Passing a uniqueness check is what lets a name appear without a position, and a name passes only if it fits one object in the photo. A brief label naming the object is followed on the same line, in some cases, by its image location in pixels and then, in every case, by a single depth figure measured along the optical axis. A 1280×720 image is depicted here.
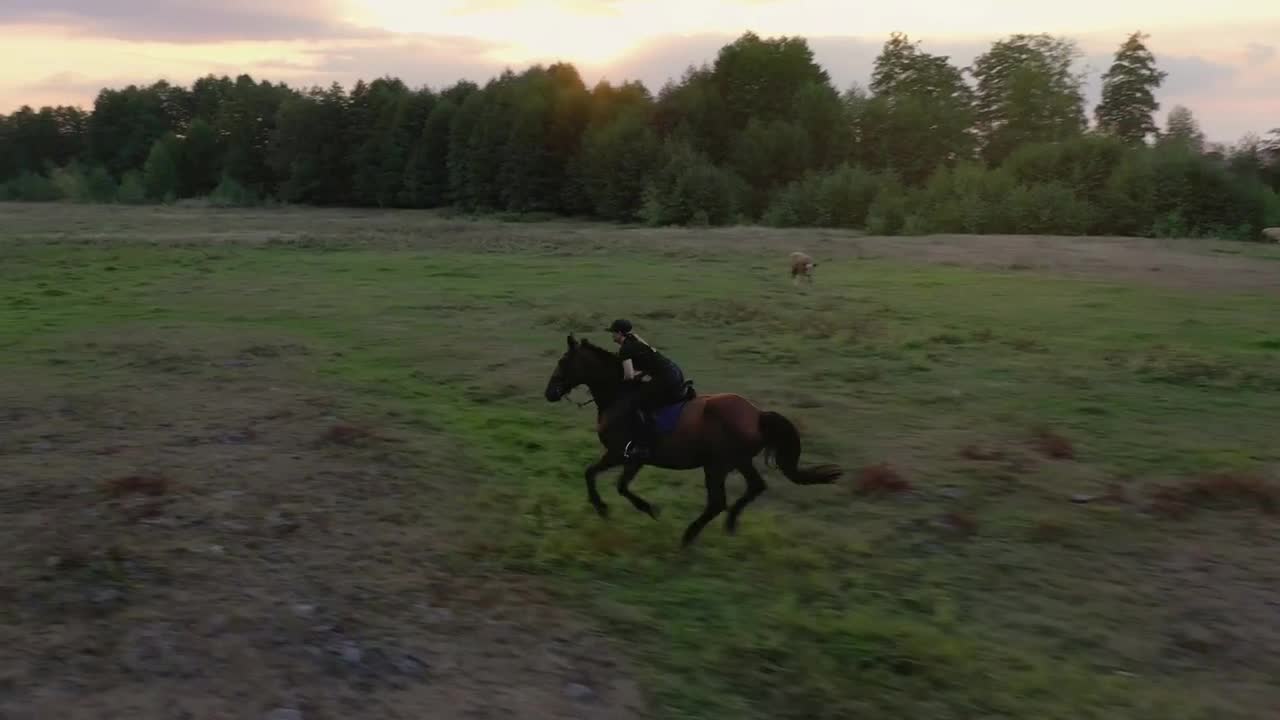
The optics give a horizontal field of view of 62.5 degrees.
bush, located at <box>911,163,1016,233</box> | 61.00
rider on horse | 9.24
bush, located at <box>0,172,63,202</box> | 102.31
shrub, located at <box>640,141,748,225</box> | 72.38
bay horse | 9.05
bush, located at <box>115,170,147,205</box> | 97.38
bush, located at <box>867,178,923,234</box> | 62.59
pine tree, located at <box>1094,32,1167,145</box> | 82.06
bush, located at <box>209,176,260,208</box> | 92.94
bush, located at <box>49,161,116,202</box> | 100.31
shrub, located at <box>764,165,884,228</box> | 70.38
